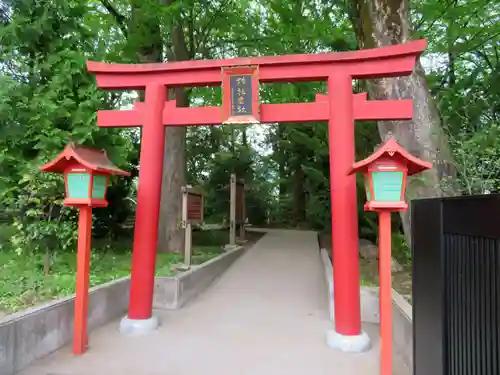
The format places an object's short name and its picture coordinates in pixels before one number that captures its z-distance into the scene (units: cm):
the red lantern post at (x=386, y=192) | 427
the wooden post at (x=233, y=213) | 1228
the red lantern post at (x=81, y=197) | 490
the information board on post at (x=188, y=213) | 834
